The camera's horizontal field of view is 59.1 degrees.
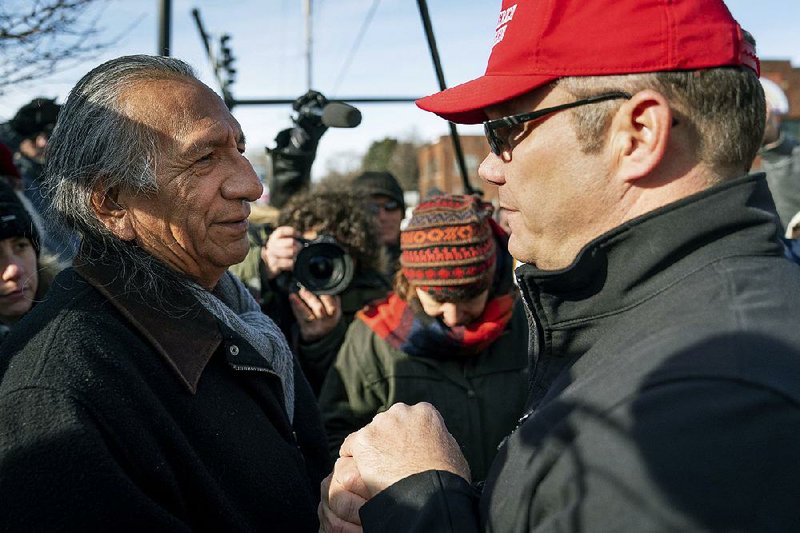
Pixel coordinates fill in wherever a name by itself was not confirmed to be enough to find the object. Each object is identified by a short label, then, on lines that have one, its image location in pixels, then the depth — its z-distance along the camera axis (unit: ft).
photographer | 11.19
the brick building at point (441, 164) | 122.72
